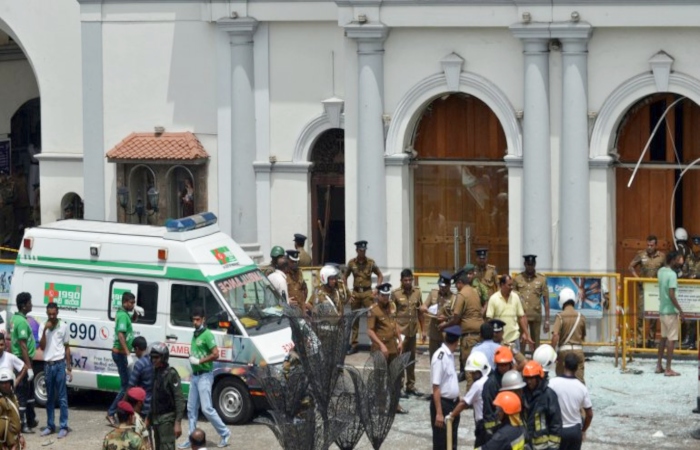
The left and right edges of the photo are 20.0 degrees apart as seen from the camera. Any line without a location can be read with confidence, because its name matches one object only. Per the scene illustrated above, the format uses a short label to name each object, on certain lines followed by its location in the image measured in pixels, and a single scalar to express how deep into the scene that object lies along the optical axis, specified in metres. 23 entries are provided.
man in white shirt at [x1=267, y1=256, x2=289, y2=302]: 25.83
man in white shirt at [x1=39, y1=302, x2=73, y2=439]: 23.09
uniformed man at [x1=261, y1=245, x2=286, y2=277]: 26.56
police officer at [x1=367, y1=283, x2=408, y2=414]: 23.83
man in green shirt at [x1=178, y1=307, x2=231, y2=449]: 22.31
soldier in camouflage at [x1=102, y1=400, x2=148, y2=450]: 18.05
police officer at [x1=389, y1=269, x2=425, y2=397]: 24.61
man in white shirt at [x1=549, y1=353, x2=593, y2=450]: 18.83
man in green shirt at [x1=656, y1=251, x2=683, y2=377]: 25.27
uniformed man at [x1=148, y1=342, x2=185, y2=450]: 20.78
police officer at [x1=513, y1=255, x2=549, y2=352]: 25.64
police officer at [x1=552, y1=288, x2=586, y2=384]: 23.30
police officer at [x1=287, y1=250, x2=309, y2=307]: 26.64
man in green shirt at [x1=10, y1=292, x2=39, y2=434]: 22.92
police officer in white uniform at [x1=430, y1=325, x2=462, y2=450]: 20.70
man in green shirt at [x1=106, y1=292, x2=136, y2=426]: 23.28
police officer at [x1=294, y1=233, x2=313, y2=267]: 28.48
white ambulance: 23.31
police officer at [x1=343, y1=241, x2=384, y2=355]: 26.94
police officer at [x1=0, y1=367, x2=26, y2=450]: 20.14
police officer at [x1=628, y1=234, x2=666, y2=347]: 26.38
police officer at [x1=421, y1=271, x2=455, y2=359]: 24.58
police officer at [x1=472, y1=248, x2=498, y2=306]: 26.20
